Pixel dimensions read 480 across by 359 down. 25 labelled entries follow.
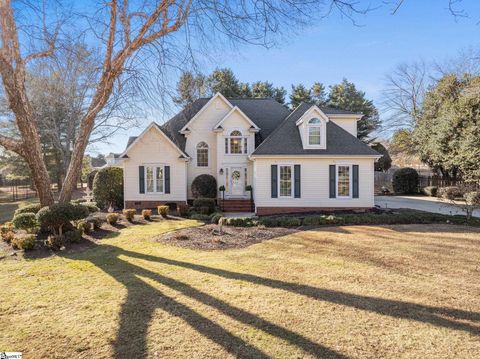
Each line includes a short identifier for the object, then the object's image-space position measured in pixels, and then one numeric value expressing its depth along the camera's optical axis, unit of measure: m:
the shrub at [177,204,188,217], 16.45
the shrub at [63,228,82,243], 9.94
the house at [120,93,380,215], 16.02
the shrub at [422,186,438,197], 25.05
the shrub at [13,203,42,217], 12.24
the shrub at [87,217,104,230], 12.27
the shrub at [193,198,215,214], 16.94
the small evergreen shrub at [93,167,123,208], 19.22
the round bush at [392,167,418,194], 27.50
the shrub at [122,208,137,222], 14.58
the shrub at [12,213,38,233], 10.61
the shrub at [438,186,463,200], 20.04
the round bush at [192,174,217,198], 19.06
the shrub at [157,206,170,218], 15.86
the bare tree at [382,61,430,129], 35.31
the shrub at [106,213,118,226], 13.56
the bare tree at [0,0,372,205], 8.54
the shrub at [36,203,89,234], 9.80
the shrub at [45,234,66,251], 9.49
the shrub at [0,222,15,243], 10.32
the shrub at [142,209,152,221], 15.12
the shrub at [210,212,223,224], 13.99
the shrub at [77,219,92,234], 11.50
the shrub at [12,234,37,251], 9.27
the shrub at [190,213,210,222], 14.90
